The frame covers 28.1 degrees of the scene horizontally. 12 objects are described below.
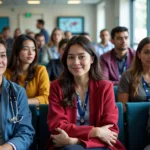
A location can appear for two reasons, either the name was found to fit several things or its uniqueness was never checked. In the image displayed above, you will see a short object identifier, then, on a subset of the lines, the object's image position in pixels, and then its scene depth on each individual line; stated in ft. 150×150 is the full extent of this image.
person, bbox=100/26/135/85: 13.15
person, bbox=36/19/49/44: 31.83
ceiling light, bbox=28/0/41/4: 48.19
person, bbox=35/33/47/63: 25.40
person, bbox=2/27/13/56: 34.55
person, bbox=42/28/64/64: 19.52
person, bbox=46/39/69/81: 13.82
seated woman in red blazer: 6.50
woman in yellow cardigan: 9.96
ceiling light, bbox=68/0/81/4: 48.01
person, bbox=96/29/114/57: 23.43
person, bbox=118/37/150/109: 8.82
